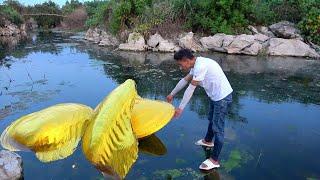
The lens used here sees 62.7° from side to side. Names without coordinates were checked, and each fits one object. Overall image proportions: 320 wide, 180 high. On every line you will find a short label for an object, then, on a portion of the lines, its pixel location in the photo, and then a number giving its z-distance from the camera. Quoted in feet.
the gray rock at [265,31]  35.33
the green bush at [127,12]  38.27
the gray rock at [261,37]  33.47
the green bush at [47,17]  77.49
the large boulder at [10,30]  58.31
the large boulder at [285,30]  33.79
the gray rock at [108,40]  40.20
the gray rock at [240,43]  32.27
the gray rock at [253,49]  31.73
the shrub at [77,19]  69.64
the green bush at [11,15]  62.47
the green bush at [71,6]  81.30
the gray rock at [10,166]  9.85
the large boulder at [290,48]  30.90
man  10.40
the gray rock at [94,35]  44.83
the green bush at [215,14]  35.70
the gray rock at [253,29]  36.04
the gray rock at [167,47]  34.38
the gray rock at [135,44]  35.43
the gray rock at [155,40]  34.99
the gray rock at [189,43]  33.83
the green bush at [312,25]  33.30
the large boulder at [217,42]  33.11
